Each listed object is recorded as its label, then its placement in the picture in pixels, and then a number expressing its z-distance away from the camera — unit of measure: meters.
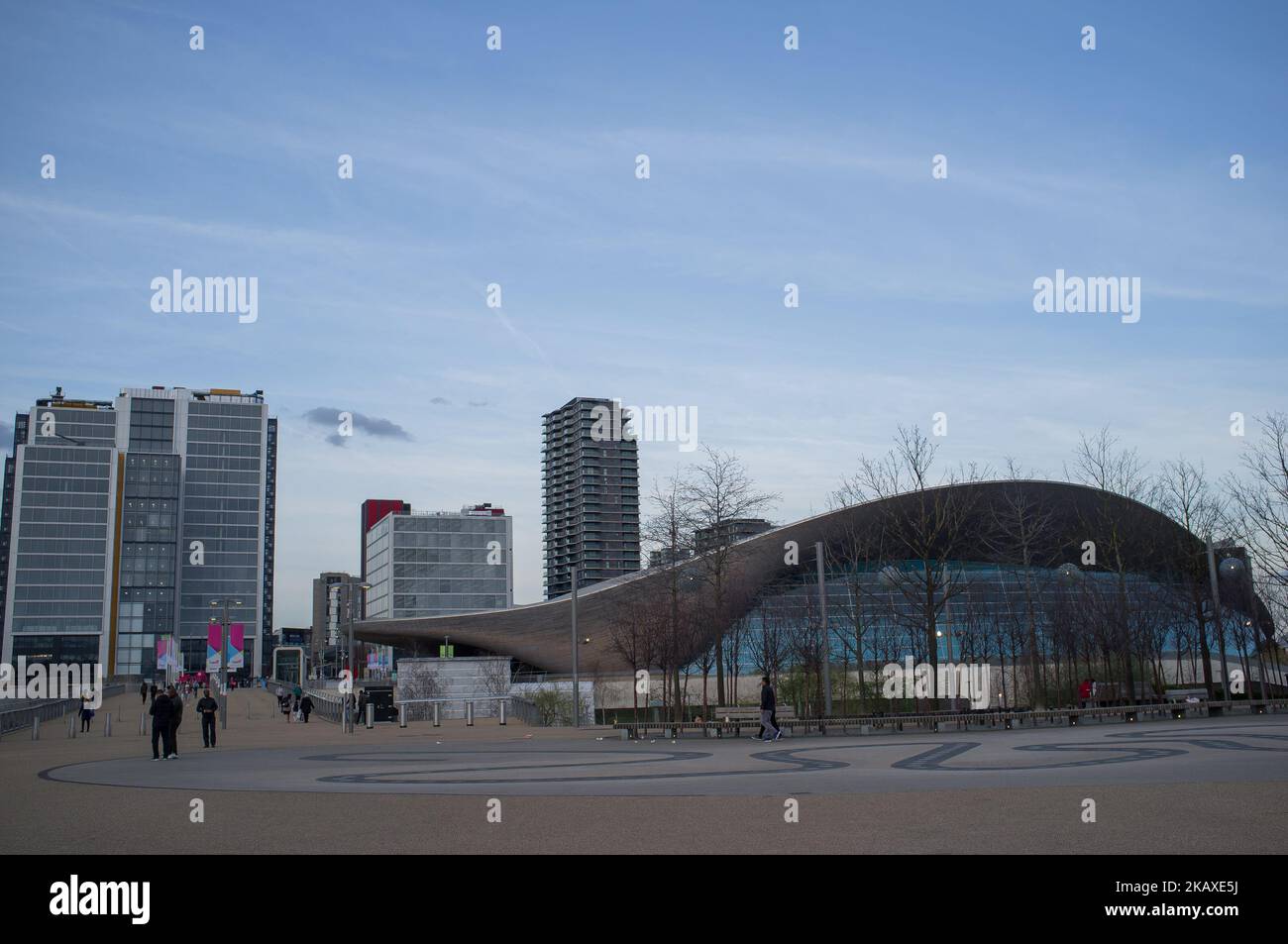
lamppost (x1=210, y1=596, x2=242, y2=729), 37.46
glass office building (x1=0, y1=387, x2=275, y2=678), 132.62
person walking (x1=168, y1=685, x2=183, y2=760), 20.61
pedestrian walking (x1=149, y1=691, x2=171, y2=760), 20.31
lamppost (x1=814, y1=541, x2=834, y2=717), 28.52
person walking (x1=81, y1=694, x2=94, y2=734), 33.67
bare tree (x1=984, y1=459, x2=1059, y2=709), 46.03
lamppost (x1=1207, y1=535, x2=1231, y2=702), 31.65
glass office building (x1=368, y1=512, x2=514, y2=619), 152.62
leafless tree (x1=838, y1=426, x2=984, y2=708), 29.45
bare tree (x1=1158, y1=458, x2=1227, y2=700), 39.03
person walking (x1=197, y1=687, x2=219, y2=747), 24.89
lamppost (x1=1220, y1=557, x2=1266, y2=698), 32.04
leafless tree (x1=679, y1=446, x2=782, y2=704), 34.78
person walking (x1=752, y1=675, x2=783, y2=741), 24.25
